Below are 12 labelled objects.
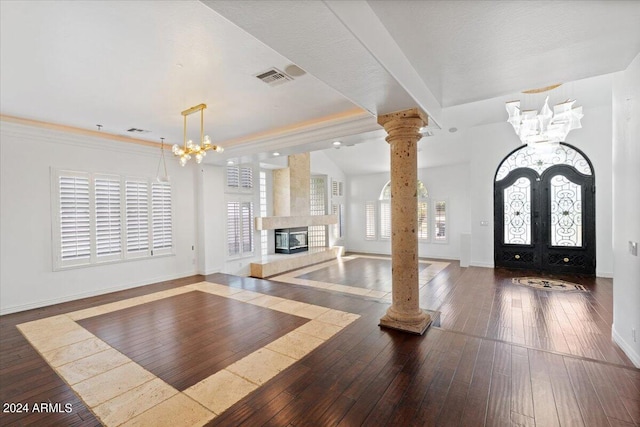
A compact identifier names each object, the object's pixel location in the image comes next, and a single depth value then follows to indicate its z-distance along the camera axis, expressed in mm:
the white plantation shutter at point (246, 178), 8039
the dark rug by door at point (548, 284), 5398
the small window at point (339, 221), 11238
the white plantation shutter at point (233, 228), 7625
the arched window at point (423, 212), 9977
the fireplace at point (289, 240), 9211
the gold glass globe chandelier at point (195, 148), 4184
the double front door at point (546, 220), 6492
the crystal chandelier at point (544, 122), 4672
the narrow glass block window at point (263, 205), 8938
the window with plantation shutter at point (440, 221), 9641
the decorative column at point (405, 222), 3518
